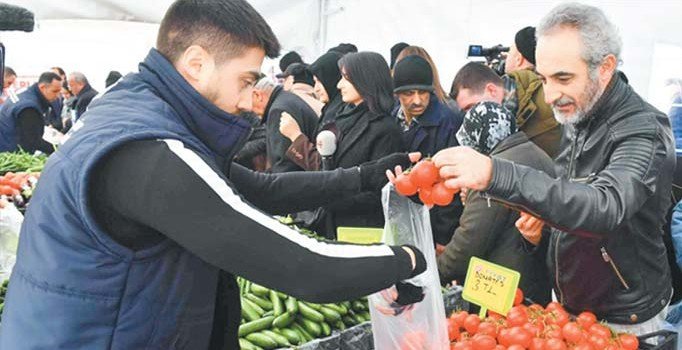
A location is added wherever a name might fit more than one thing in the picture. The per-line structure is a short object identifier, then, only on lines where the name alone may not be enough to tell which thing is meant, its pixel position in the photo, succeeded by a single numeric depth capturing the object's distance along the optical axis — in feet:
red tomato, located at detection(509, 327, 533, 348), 7.36
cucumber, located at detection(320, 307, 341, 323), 8.79
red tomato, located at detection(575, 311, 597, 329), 7.45
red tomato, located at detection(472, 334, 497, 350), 7.37
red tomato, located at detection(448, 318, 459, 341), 7.93
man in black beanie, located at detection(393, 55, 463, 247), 13.74
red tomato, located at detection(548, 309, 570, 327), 7.63
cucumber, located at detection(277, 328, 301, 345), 8.50
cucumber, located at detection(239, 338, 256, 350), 8.03
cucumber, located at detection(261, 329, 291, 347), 8.28
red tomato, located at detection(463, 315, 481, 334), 7.90
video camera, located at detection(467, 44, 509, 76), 19.28
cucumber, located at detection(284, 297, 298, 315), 9.05
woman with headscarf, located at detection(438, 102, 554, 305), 9.45
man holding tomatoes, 5.91
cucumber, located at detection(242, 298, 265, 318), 9.20
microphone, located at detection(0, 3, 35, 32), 9.37
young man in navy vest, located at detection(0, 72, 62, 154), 23.73
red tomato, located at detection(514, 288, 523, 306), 8.38
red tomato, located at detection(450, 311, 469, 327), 8.08
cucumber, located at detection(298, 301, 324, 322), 8.70
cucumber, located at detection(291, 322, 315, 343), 8.63
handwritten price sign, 7.27
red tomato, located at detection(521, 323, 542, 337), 7.45
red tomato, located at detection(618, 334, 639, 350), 6.96
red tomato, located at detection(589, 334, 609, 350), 7.09
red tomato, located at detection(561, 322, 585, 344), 7.24
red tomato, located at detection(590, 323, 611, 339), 7.19
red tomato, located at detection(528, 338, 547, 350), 7.22
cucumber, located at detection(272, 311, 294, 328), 8.77
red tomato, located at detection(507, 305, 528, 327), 7.71
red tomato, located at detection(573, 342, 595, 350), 6.99
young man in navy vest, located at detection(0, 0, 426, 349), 4.36
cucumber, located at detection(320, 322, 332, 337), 8.59
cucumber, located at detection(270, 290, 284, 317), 9.08
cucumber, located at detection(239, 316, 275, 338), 8.54
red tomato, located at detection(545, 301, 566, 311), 7.95
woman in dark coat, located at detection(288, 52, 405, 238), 12.88
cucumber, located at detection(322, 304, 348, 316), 8.93
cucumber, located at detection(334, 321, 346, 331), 8.91
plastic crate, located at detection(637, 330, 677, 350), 6.92
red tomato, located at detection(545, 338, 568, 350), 7.14
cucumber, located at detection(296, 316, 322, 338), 8.57
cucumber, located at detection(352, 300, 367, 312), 9.39
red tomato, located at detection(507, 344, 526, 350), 7.20
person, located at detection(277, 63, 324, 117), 18.10
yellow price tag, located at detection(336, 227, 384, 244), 7.97
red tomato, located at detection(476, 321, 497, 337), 7.63
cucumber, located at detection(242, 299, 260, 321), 9.06
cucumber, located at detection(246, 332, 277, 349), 8.28
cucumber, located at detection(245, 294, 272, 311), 9.46
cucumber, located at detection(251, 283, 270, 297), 9.68
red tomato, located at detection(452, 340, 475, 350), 7.35
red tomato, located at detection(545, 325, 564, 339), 7.37
